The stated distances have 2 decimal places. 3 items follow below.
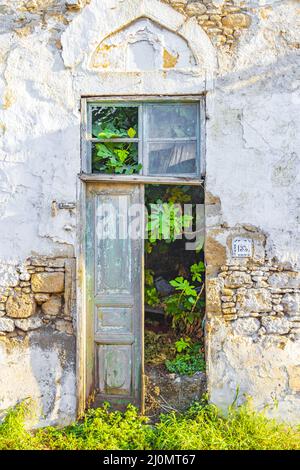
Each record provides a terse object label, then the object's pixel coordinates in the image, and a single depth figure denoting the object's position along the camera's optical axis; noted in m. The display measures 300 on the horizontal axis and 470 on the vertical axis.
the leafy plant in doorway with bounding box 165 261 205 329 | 5.47
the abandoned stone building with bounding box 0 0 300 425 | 4.30
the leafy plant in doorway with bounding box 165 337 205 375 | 4.99
